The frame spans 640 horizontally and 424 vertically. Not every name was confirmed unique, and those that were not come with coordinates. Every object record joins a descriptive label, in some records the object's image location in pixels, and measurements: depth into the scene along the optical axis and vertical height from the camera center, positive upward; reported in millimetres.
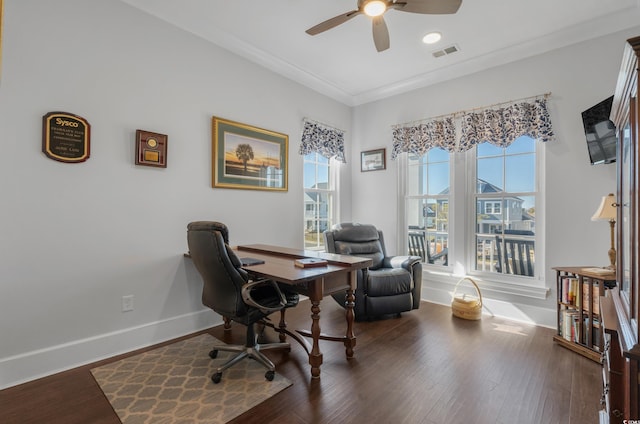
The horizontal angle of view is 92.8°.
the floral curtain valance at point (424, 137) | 3754 +979
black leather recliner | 3158 -671
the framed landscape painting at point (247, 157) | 3146 +626
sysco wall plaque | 2152 +557
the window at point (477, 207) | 3355 +68
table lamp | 2377 -16
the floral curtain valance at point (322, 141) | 4004 +997
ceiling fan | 2039 +1427
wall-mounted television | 2675 +718
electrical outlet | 2523 -751
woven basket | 3227 -1013
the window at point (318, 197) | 4184 +222
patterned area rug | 1750 -1147
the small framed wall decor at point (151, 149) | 2573 +559
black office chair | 1970 -522
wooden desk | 2025 -435
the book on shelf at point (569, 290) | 2645 -686
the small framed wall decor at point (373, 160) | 4449 +785
